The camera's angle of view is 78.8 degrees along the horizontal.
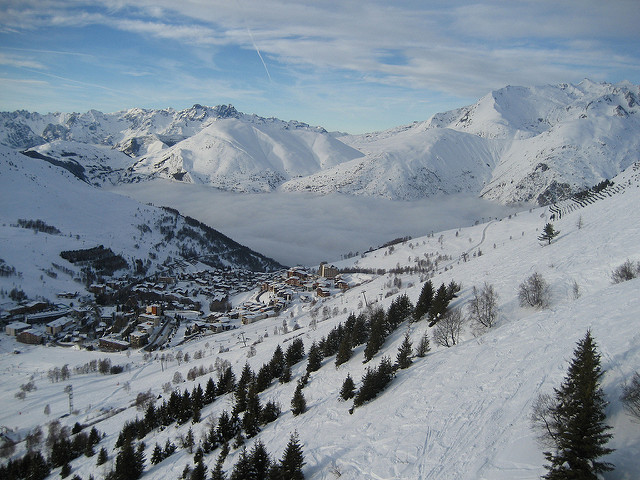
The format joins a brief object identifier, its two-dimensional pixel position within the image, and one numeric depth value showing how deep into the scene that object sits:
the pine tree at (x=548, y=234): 53.41
